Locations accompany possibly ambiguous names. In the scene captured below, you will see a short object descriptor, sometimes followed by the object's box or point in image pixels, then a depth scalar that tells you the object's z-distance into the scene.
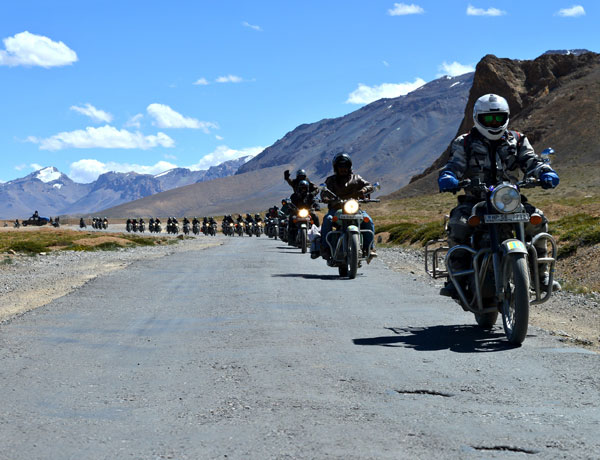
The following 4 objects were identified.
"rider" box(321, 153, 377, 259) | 15.11
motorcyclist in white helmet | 7.93
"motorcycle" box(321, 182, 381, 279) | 14.67
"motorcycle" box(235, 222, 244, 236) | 62.73
